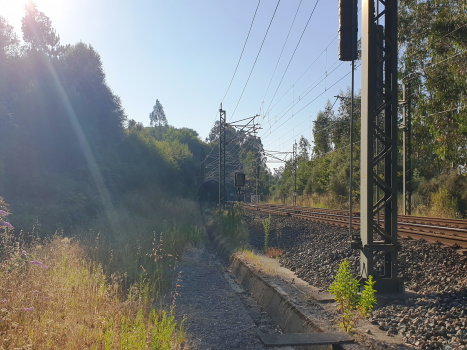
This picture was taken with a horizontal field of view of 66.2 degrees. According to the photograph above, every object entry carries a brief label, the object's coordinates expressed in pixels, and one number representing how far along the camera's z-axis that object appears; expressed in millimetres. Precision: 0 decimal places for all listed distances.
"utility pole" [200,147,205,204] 42469
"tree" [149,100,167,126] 124375
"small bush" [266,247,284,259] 10461
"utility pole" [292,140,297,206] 43781
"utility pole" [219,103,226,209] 28312
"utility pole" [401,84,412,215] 19938
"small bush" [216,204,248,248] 14070
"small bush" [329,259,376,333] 4421
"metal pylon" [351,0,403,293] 5883
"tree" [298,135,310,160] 93950
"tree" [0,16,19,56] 26525
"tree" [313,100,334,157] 59903
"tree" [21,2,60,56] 37750
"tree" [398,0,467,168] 17766
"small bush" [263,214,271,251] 11559
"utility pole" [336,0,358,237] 6267
